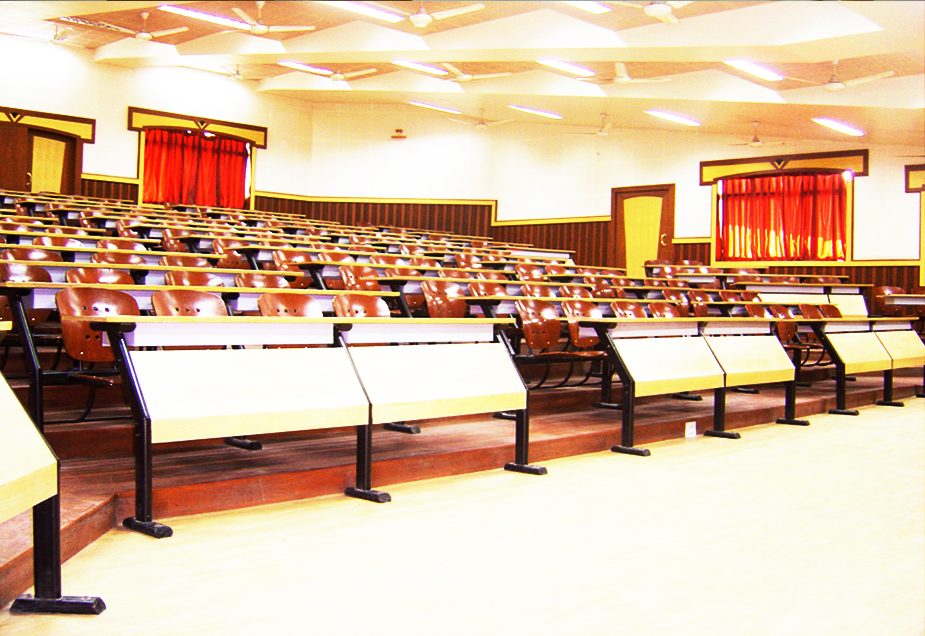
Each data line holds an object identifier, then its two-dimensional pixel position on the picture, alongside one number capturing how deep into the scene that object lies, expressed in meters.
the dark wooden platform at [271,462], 2.00
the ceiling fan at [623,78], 8.10
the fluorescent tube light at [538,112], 10.75
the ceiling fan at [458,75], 8.96
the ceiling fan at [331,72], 10.50
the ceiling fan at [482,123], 11.41
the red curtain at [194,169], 11.29
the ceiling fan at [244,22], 7.71
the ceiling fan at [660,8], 5.93
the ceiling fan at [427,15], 6.61
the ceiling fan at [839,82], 7.09
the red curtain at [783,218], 9.91
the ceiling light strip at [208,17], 8.39
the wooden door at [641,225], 11.19
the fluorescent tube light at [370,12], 7.35
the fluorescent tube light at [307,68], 10.34
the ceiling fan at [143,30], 8.76
